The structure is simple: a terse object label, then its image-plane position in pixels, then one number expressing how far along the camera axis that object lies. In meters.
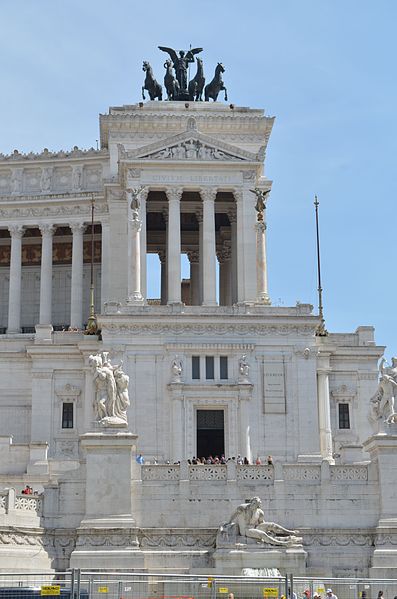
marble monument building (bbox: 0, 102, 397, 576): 48.47
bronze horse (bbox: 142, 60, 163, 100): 91.94
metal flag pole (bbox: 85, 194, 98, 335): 71.31
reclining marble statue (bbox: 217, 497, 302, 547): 46.91
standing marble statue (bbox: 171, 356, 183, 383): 66.62
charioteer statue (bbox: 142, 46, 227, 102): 91.88
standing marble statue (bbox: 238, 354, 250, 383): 66.94
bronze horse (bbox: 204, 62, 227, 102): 92.44
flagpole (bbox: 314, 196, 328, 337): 71.88
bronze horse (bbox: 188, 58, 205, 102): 92.06
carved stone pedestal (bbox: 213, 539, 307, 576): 45.78
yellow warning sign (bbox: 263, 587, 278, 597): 33.19
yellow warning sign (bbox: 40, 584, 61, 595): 29.95
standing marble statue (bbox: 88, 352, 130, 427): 49.75
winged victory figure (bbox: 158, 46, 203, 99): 93.56
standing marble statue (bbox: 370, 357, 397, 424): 50.75
